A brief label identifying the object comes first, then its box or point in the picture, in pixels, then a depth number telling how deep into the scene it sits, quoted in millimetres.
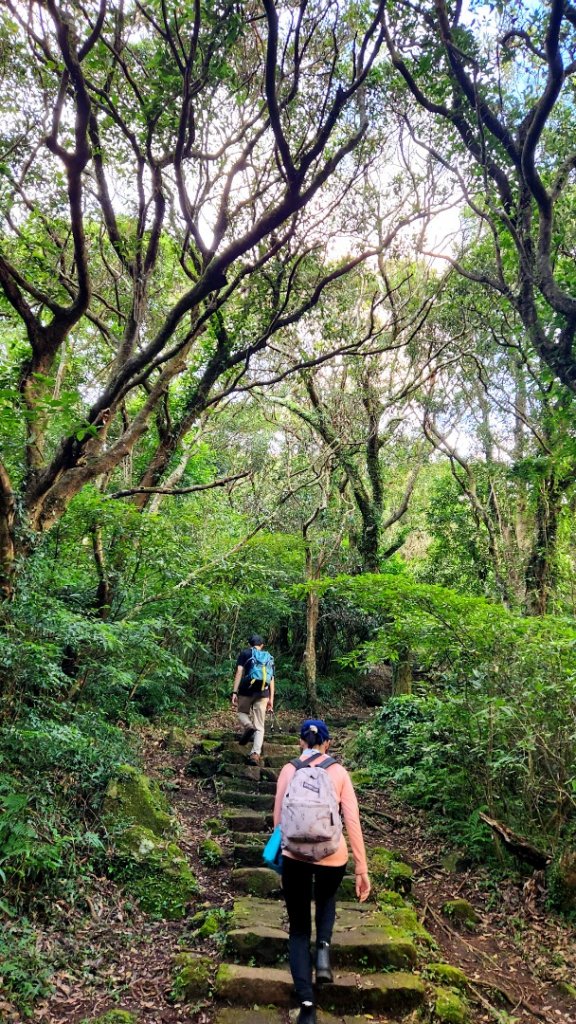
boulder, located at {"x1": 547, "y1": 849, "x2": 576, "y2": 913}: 5148
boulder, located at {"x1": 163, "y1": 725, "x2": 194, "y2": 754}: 9212
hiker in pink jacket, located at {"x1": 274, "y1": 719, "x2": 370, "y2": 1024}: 3443
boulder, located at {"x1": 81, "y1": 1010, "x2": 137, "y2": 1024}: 3414
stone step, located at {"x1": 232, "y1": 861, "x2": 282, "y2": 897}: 5230
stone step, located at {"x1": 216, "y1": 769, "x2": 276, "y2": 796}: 7930
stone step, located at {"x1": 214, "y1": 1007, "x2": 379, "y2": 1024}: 3502
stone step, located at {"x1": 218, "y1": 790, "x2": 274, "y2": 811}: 7461
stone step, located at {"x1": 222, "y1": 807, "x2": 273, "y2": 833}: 6707
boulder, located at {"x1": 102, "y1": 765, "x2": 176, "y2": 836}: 5500
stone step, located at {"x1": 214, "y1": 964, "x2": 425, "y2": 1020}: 3672
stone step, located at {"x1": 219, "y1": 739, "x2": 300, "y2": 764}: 8625
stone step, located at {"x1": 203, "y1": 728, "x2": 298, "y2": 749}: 9445
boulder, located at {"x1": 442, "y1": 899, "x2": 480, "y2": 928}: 5250
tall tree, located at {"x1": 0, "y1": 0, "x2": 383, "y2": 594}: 5281
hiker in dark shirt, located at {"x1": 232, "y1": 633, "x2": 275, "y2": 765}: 8336
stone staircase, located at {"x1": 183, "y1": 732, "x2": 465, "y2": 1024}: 3666
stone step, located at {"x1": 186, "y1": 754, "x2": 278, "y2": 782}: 8172
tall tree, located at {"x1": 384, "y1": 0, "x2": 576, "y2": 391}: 5117
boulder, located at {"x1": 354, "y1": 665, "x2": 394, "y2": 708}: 16422
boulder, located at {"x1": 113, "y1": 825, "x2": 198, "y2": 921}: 4898
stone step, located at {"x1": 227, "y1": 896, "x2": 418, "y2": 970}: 4059
